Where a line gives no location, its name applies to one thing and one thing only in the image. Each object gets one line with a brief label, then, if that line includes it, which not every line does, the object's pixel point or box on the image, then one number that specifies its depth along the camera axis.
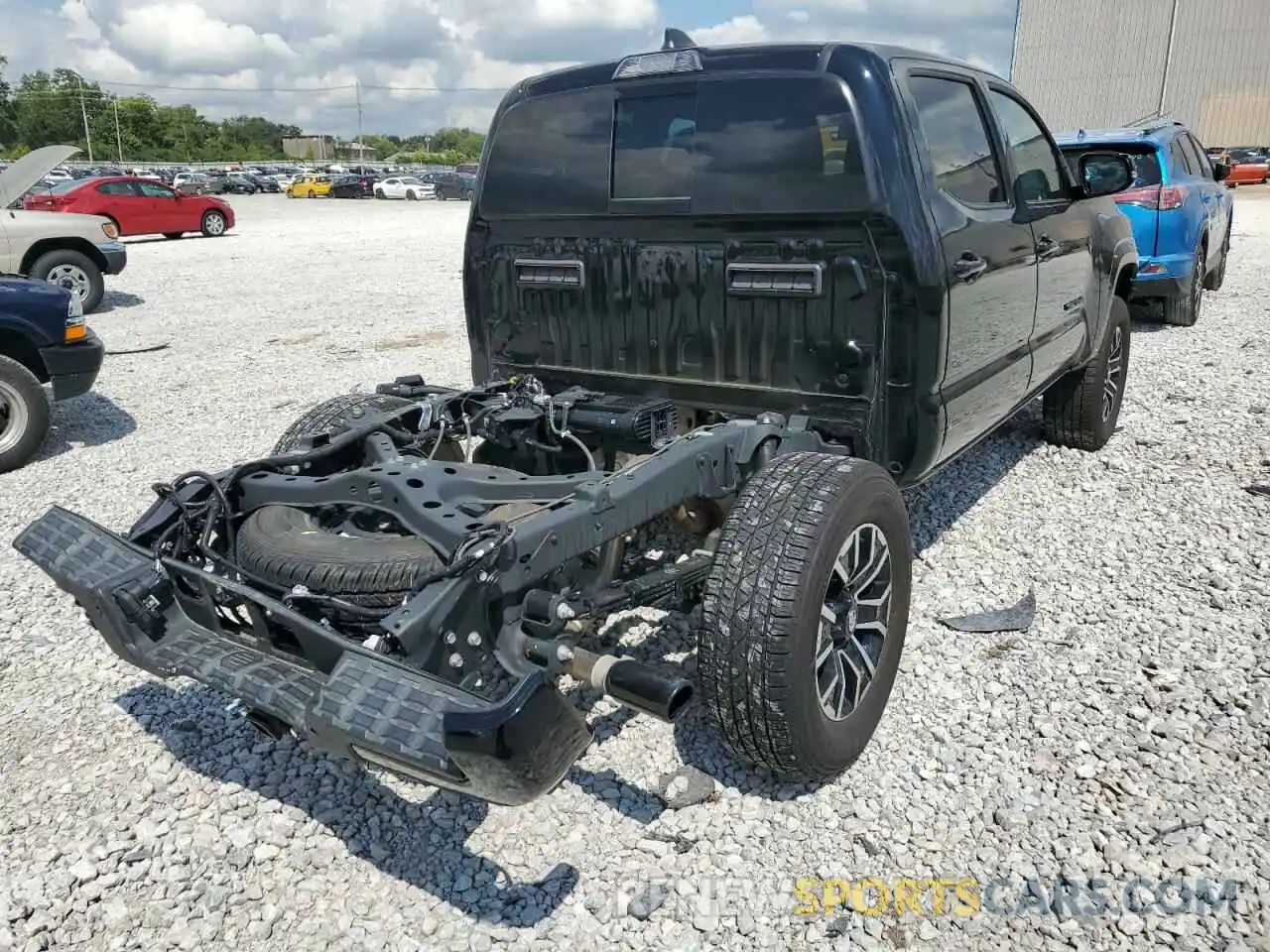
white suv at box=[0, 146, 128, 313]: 12.04
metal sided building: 44.53
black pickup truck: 2.55
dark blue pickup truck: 6.55
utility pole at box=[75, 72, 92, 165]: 82.38
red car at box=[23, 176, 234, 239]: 21.56
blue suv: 8.96
